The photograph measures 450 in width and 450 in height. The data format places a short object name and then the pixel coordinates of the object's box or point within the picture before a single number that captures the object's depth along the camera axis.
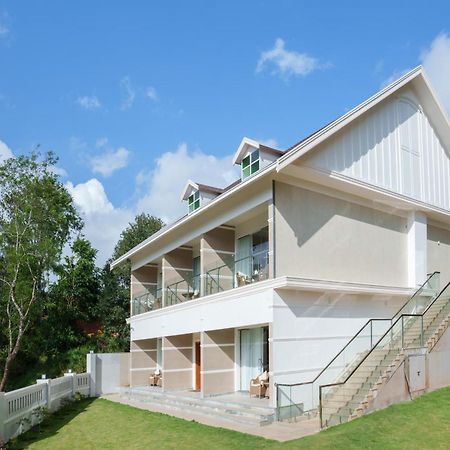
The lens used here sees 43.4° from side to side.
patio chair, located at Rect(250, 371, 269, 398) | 17.75
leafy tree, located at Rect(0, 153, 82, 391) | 26.08
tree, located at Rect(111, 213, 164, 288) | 45.03
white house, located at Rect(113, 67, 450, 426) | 16.48
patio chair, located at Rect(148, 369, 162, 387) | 25.81
